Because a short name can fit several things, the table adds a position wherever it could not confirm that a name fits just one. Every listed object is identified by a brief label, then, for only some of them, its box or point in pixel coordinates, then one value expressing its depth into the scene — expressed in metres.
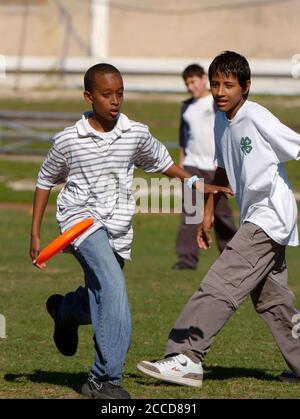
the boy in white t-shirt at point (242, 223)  13.58
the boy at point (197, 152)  25.22
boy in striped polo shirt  12.87
